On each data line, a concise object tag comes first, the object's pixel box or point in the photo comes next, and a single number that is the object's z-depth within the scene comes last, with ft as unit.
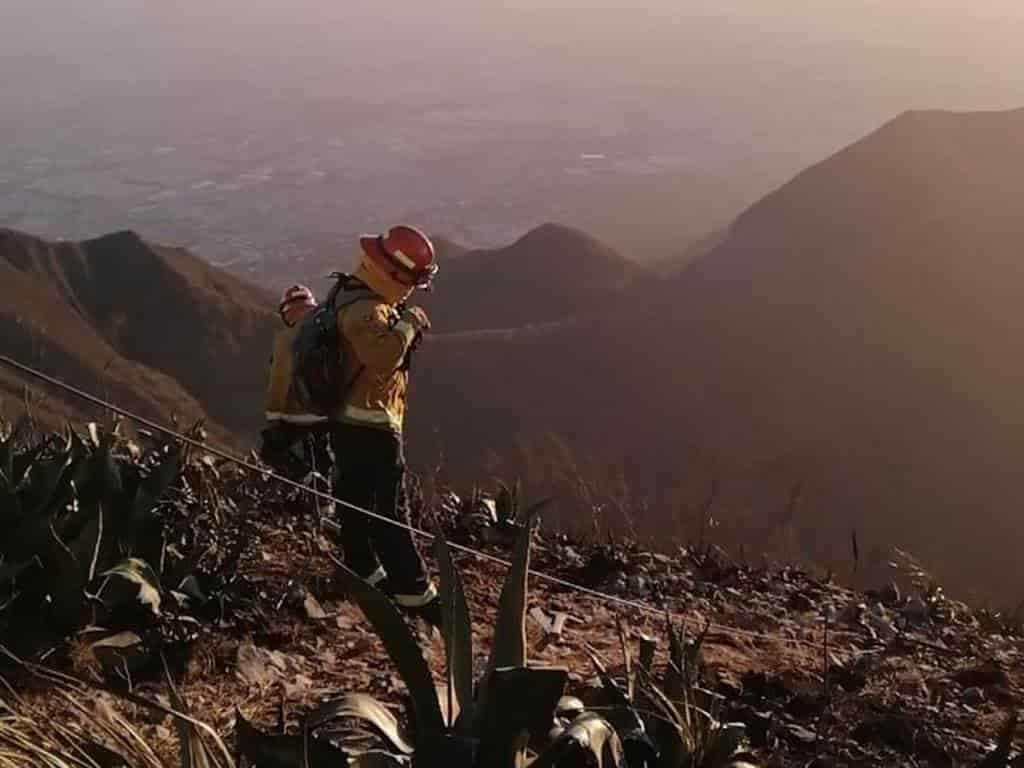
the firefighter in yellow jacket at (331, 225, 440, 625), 14.52
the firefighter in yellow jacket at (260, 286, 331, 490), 15.61
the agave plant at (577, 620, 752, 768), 8.65
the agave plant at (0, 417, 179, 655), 11.02
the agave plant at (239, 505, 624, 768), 7.66
